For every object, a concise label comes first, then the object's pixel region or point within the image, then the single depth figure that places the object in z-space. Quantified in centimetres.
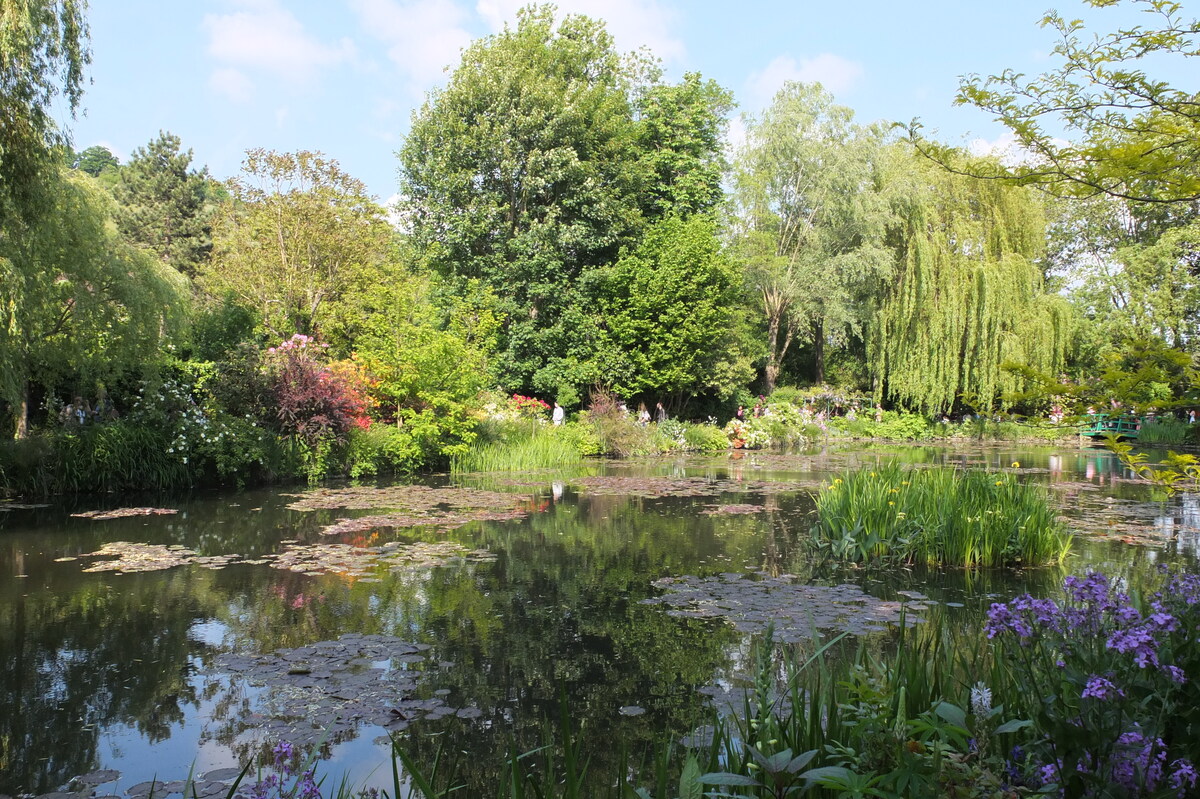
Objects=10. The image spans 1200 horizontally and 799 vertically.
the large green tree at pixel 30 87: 724
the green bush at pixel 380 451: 1289
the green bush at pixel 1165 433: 2039
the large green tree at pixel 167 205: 2717
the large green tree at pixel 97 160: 4488
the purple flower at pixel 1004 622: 204
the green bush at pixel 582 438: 1670
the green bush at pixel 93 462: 1009
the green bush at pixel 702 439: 1967
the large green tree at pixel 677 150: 2194
